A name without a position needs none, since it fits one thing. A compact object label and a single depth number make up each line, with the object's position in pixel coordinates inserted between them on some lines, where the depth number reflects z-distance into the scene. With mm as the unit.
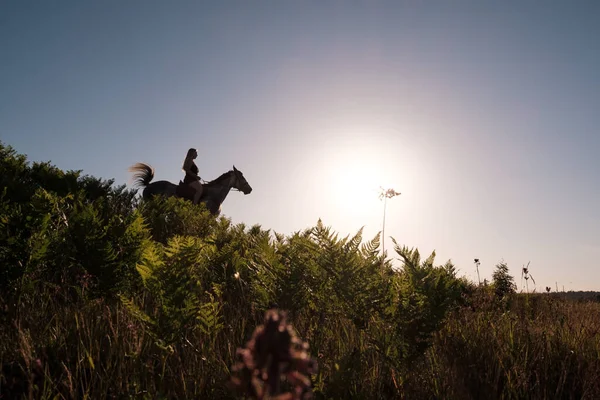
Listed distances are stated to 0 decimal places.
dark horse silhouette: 17656
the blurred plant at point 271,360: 745
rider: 17609
